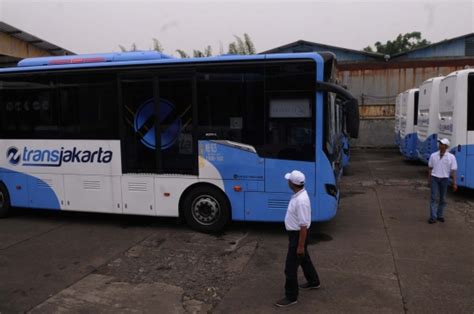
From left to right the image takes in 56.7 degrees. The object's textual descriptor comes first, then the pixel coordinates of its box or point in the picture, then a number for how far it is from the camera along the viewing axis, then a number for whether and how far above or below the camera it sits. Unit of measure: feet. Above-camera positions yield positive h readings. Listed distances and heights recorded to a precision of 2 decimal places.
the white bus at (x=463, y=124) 32.58 -0.34
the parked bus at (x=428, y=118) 42.55 +0.19
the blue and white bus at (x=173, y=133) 23.03 -0.50
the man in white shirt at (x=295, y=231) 15.01 -3.75
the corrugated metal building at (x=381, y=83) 74.54 +6.63
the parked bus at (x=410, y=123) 54.08 -0.33
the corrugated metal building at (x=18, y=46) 55.31 +11.22
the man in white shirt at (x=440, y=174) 26.73 -3.31
